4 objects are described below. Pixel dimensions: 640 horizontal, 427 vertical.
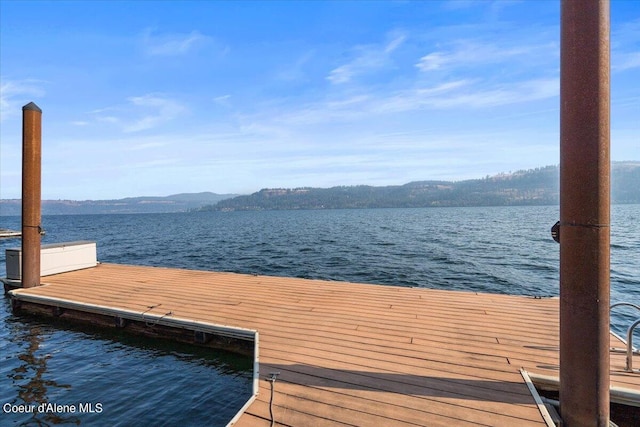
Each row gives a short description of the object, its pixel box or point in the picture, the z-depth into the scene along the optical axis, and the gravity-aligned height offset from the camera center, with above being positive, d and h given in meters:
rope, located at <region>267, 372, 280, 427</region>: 3.54 -1.97
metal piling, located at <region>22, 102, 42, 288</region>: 9.05 +0.54
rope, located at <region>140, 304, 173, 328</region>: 6.75 -2.01
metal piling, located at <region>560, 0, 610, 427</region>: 2.91 +0.03
